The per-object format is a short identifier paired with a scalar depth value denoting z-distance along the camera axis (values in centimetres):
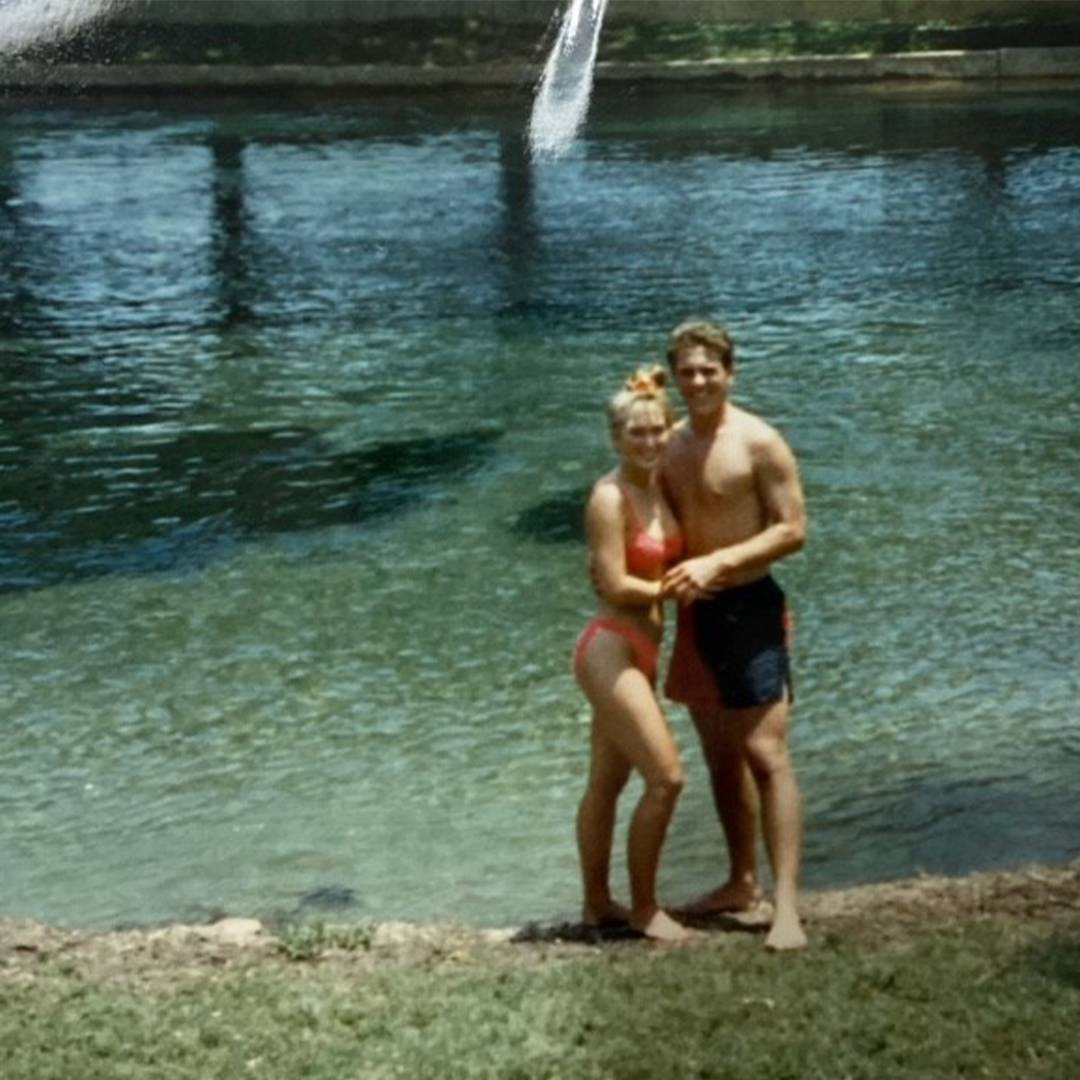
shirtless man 750
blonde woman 738
